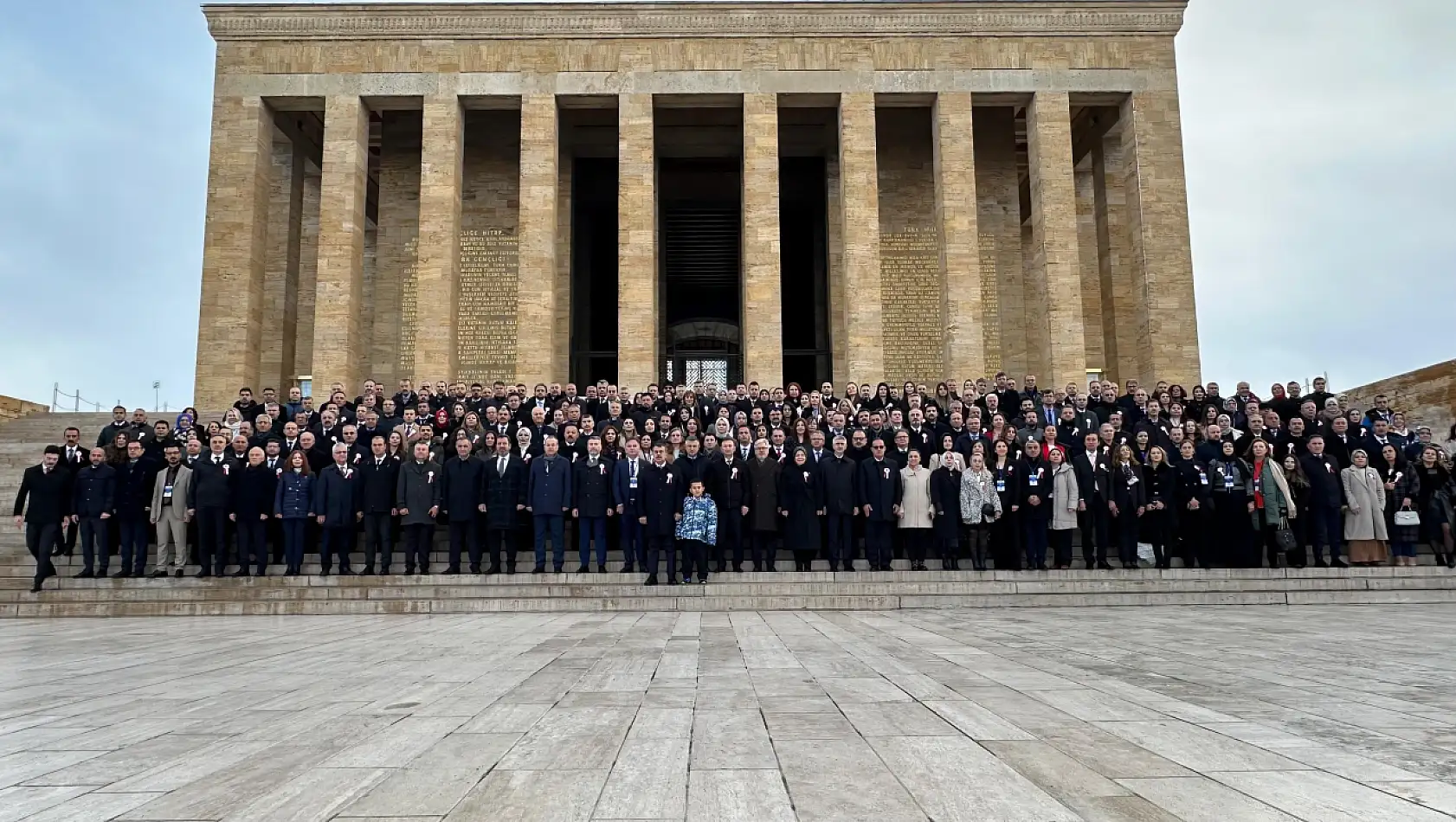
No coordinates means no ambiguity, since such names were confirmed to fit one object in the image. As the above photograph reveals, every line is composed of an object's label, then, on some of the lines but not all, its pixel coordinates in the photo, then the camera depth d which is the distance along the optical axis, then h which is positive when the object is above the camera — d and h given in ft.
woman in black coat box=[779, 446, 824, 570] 34.58 +0.67
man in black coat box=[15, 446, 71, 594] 33.30 +0.89
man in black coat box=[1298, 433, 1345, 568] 34.58 +0.62
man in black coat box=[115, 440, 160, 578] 34.58 +0.85
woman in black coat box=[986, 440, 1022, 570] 34.42 +0.22
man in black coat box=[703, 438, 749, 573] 34.04 +1.30
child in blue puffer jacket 31.71 -0.03
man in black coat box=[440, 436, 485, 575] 33.96 +1.08
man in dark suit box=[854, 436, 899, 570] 34.19 +0.76
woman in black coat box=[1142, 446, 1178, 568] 34.65 +0.73
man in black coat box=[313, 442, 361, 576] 33.99 +0.91
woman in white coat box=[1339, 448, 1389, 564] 34.78 +0.56
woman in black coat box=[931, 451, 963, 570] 34.12 +0.66
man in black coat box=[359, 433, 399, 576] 34.12 +0.96
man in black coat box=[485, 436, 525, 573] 33.91 +1.02
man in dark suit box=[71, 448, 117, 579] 34.01 +1.11
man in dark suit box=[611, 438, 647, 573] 33.88 +1.12
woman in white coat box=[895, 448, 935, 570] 34.45 +0.81
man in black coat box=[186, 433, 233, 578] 33.65 +0.88
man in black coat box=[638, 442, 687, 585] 32.27 +0.58
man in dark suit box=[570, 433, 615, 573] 33.73 +1.03
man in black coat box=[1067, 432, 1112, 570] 34.47 +1.16
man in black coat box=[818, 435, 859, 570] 34.40 +0.68
